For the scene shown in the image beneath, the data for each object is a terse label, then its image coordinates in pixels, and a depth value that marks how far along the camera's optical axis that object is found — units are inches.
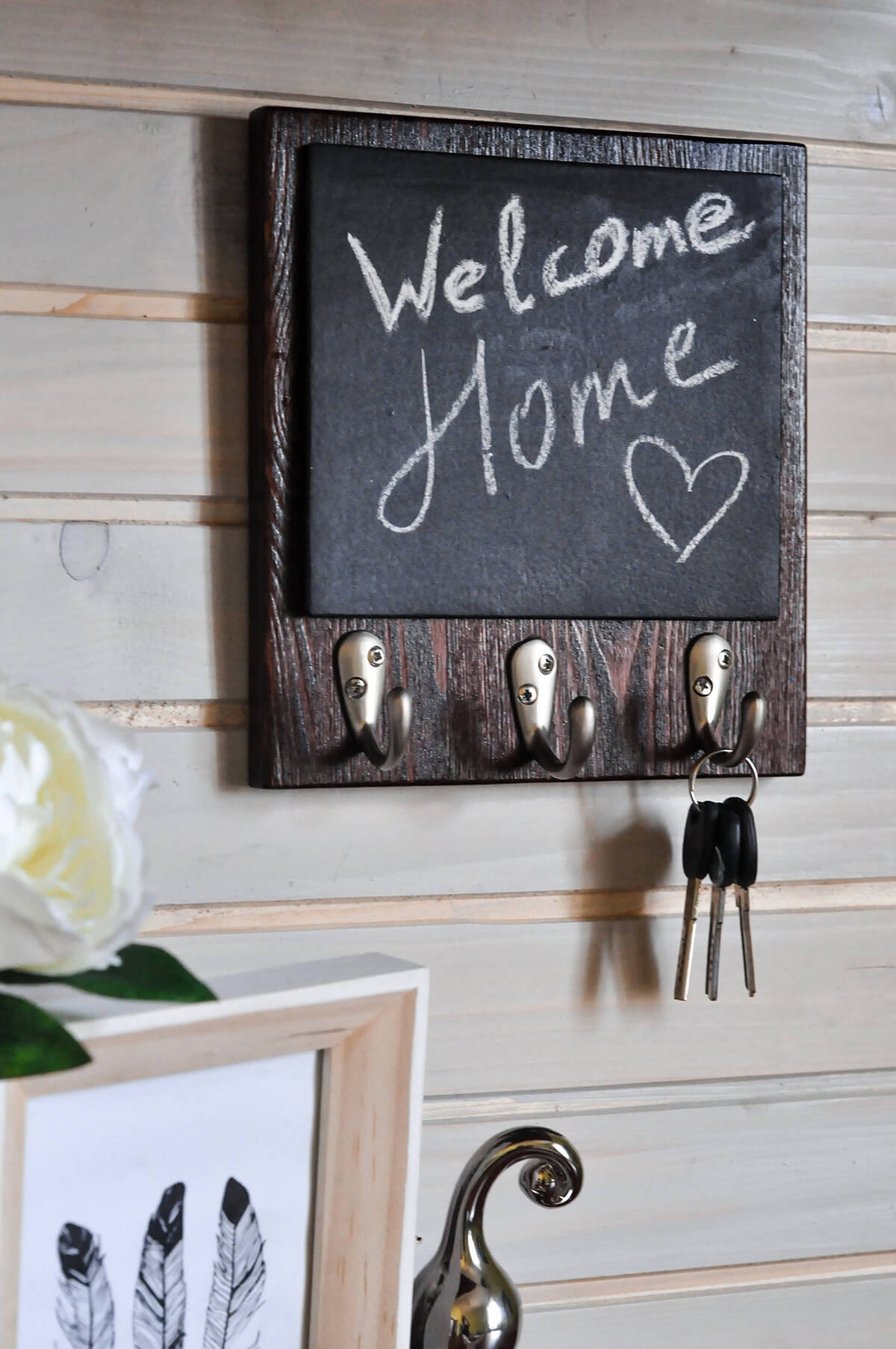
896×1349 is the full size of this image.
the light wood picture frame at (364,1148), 32.3
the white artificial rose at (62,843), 28.2
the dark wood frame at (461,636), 35.9
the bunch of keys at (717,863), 36.5
